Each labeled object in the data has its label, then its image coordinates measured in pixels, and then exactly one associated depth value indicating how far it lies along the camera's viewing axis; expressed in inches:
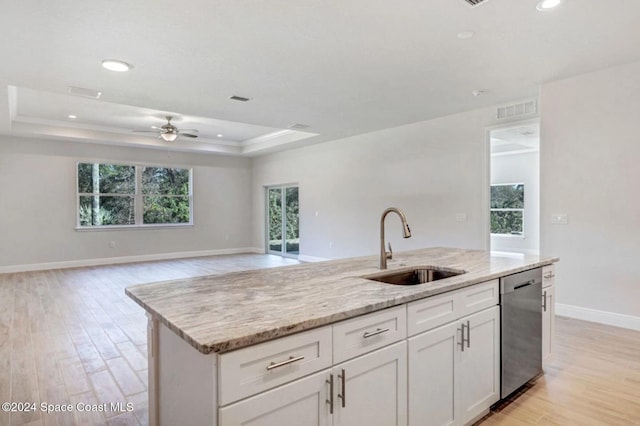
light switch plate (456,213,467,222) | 208.3
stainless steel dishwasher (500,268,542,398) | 87.1
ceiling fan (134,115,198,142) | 239.6
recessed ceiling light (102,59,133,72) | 131.7
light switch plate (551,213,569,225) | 157.8
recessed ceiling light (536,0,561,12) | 95.3
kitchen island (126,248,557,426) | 43.8
